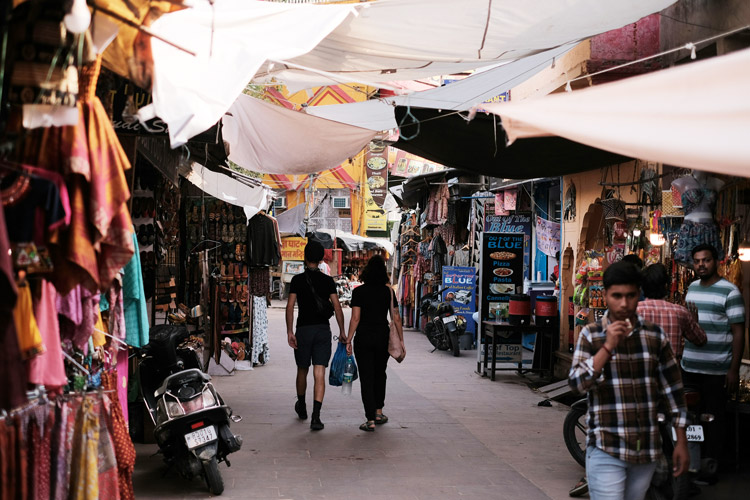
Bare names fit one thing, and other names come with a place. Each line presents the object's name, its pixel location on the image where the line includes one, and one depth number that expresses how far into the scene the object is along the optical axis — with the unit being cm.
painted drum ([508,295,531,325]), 1291
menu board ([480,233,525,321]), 1383
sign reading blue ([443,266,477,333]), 1752
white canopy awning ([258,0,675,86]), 618
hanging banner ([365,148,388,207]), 2373
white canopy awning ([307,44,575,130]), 764
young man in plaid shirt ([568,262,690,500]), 403
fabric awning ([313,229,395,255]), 3831
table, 1286
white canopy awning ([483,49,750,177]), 334
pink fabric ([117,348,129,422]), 532
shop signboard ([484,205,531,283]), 1558
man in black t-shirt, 909
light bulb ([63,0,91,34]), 323
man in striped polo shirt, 687
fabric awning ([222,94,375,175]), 805
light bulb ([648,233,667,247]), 902
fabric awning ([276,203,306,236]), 3089
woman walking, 908
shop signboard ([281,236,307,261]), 4066
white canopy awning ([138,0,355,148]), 435
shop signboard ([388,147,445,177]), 2312
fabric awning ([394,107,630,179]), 810
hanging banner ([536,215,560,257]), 1375
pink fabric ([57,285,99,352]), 383
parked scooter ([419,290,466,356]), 1683
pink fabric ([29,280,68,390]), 331
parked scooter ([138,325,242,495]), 641
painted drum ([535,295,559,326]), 1274
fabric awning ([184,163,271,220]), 1238
